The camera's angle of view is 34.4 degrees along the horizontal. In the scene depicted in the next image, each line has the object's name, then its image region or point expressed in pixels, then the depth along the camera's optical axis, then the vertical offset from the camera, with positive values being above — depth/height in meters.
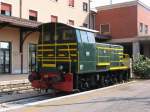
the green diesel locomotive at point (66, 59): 10.42 -0.07
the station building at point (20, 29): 19.00 +2.27
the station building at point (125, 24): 28.55 +4.15
